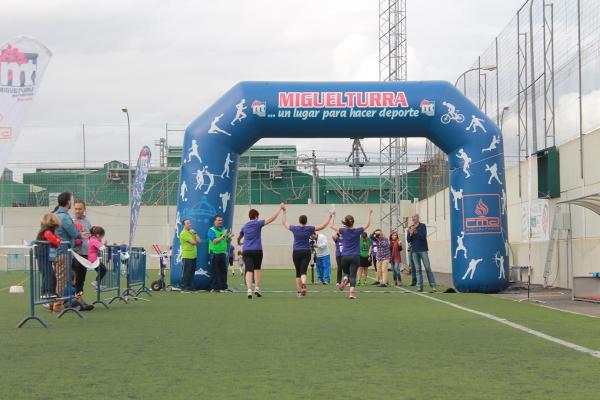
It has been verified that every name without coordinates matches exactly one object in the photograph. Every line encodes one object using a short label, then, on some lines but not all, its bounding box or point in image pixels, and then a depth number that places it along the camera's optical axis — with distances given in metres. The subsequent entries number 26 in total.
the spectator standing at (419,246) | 22.06
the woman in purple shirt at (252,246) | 18.89
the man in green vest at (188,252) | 21.25
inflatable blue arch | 21.44
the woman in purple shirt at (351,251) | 18.84
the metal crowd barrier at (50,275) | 12.48
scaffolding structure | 48.75
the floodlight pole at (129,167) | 53.86
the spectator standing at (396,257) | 27.19
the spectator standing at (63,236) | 13.98
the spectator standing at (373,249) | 35.59
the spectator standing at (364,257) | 27.67
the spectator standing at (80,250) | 15.59
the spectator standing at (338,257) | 26.52
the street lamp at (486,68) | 29.69
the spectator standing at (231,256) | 34.50
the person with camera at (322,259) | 28.73
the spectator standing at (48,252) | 13.14
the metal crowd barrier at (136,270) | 18.59
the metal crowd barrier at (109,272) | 16.52
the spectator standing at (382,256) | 26.23
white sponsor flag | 10.95
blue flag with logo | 19.11
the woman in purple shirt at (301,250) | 19.34
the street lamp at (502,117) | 28.48
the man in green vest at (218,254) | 21.47
